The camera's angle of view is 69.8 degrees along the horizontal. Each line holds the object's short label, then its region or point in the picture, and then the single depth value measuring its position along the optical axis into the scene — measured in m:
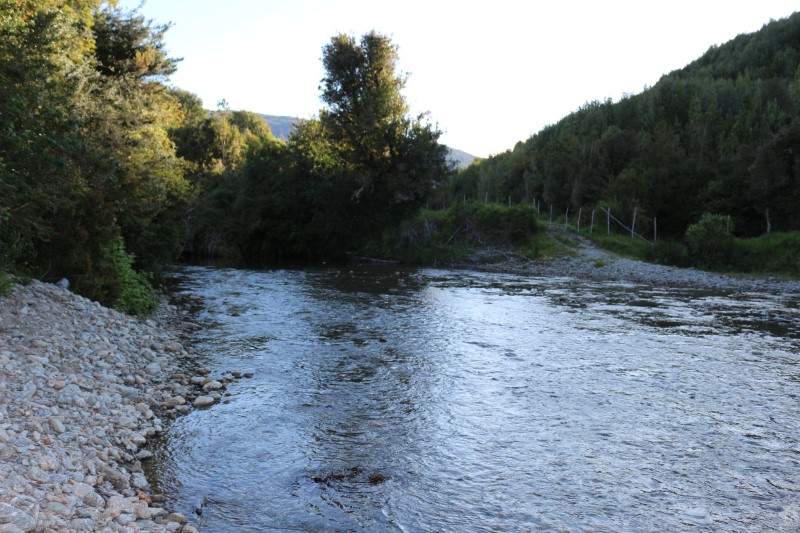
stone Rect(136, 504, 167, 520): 5.82
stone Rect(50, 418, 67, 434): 6.88
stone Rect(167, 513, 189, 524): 5.91
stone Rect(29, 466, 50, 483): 5.59
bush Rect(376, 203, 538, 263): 44.38
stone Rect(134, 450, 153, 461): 7.39
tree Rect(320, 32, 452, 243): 42.50
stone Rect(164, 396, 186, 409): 9.44
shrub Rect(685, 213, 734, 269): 34.19
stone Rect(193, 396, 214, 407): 9.67
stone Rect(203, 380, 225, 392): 10.47
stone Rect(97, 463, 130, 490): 6.41
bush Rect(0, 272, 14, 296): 10.75
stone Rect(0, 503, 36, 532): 4.59
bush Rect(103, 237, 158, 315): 15.59
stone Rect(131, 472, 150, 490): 6.56
